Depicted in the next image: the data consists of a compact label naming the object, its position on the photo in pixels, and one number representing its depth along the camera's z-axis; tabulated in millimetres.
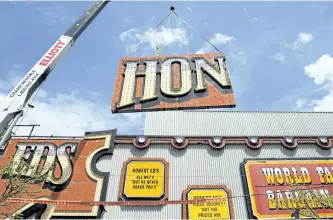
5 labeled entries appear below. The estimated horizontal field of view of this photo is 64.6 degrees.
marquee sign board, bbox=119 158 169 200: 18688
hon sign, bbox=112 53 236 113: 18875
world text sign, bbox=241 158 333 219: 18062
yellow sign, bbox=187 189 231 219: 17969
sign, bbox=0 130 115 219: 17922
